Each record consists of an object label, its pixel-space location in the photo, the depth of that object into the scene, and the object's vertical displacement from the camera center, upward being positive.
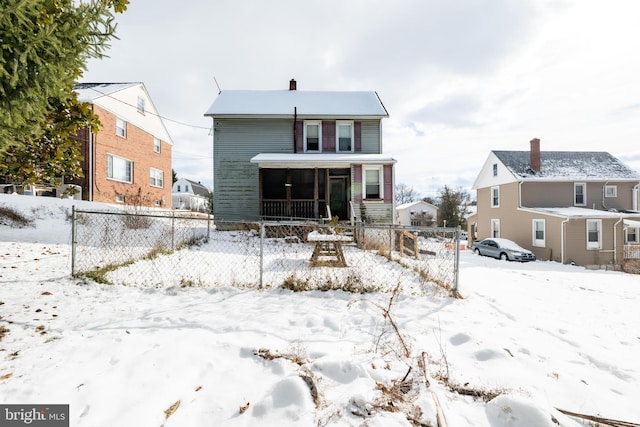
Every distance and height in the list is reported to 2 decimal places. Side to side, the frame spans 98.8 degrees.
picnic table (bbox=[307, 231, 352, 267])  6.75 -0.82
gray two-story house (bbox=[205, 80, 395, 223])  14.20 +3.53
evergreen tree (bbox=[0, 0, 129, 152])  2.71 +1.78
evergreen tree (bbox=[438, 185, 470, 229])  36.12 +0.95
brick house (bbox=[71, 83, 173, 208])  16.30 +4.56
